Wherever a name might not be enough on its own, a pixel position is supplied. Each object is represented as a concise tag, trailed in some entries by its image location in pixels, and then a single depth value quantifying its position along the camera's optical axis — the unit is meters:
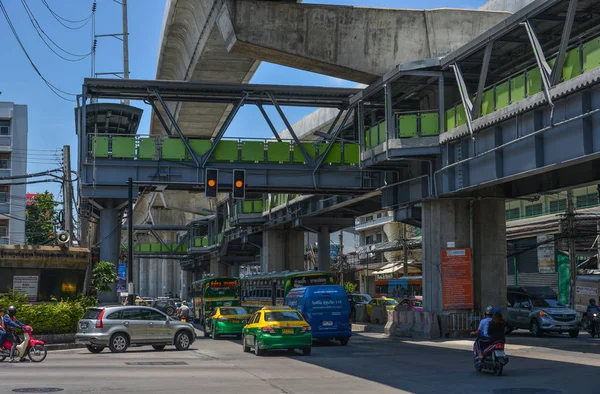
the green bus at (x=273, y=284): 40.91
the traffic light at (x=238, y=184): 32.81
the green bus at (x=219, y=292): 50.50
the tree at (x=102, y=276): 37.31
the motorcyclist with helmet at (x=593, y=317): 34.84
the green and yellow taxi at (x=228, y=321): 36.66
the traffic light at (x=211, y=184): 33.53
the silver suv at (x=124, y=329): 27.47
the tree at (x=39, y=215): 84.75
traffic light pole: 36.44
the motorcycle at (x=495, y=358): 18.33
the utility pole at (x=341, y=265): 75.24
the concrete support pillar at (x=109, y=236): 40.81
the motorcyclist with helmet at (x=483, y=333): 18.64
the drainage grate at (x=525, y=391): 15.20
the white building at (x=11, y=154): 77.62
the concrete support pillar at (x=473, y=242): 34.50
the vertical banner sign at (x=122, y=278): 52.58
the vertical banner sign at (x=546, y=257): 54.19
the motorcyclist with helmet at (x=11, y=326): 23.07
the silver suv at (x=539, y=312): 34.31
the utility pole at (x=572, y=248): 43.76
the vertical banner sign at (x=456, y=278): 34.12
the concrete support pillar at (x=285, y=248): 63.97
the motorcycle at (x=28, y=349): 23.12
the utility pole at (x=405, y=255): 60.66
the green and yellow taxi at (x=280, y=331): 25.67
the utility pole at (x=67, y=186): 44.88
